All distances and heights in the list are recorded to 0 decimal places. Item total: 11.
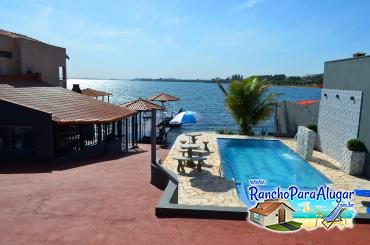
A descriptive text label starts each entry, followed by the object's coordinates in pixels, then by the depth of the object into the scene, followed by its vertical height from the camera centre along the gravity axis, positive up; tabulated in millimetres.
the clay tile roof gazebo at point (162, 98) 30081 -1668
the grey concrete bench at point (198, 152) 15100 -3292
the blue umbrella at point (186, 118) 16141 -1851
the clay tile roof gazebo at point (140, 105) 23000 -1886
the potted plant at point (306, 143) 17281 -3171
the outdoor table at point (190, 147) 14473 -2942
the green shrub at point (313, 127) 20578 -2688
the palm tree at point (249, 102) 25891 -1546
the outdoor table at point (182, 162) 13475 -3545
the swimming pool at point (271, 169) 10508 -4273
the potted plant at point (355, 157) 14375 -3133
